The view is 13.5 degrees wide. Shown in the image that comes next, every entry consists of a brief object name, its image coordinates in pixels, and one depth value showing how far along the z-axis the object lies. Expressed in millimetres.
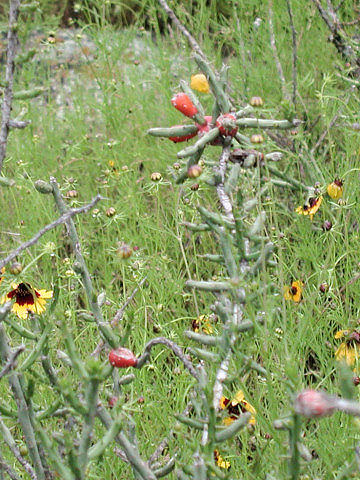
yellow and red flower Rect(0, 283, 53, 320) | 1128
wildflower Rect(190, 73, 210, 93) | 896
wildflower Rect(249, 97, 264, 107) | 932
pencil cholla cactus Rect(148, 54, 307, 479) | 874
